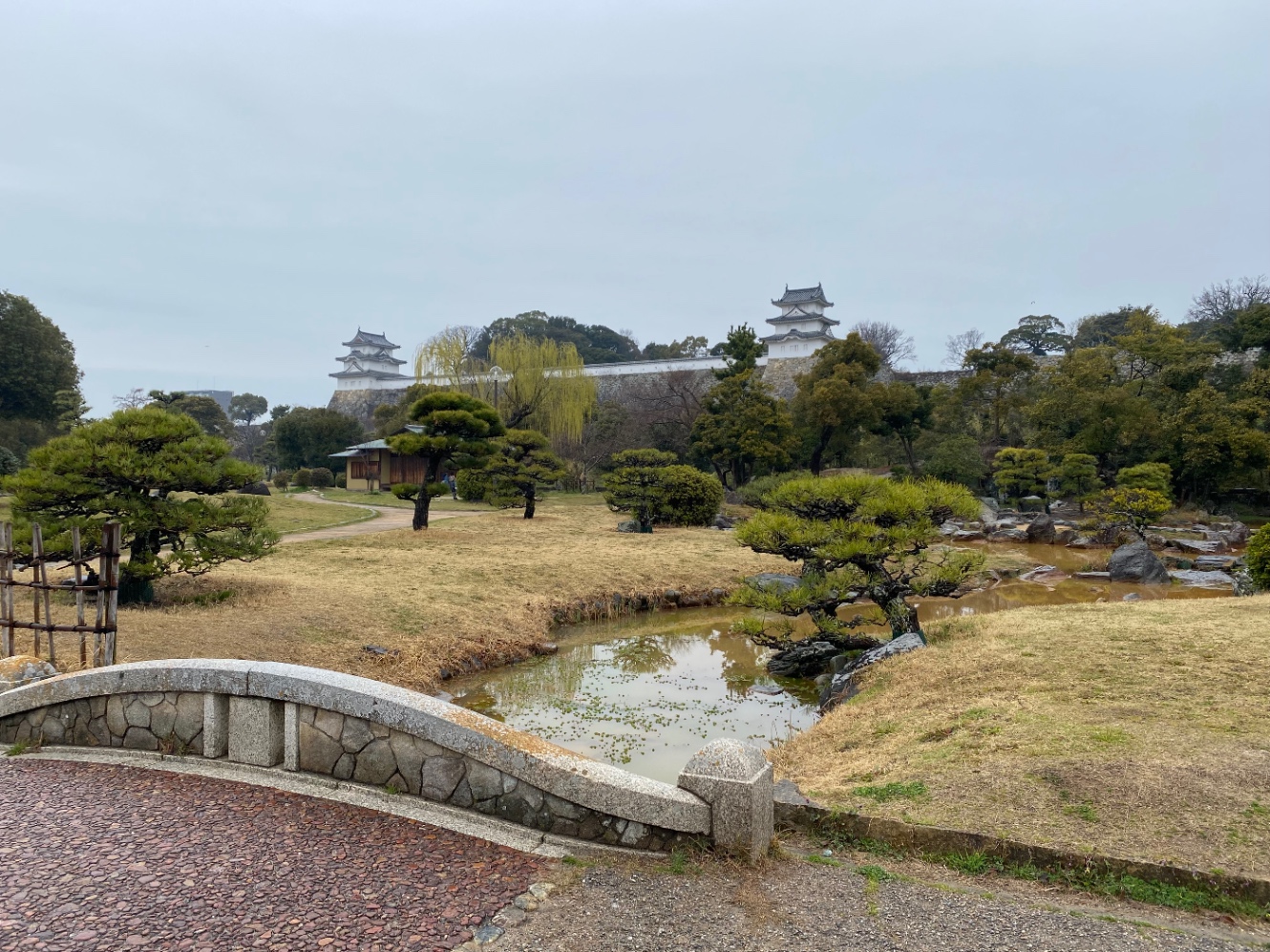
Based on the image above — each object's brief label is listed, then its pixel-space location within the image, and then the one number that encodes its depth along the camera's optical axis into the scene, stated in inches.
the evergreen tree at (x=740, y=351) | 1112.2
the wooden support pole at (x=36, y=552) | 215.4
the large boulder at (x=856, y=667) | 268.4
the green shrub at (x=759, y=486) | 882.1
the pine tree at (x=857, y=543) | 284.0
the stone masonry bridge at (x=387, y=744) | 126.6
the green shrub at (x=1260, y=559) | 355.6
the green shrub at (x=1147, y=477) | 725.3
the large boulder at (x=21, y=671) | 182.1
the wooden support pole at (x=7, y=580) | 207.6
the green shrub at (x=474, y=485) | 842.8
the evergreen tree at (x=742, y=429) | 992.9
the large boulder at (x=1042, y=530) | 730.8
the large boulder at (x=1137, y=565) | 518.4
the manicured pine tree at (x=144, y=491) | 297.3
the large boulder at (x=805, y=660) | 317.1
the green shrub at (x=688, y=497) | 748.0
